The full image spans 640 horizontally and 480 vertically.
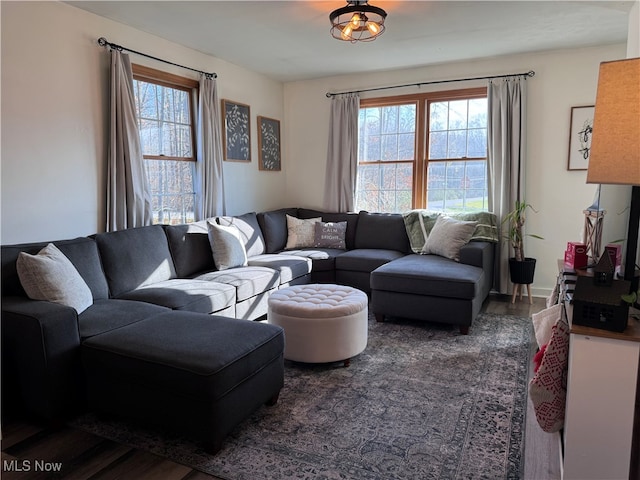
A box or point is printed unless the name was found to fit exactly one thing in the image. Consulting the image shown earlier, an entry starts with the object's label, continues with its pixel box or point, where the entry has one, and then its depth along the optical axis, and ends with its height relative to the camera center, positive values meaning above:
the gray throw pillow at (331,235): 4.92 -0.53
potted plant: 4.22 -0.63
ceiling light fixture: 2.85 +1.14
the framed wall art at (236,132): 4.62 +0.61
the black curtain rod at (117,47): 3.26 +1.09
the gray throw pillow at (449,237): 4.08 -0.46
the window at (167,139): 3.77 +0.45
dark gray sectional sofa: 1.99 -0.76
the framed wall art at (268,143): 5.20 +0.54
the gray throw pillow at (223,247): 3.79 -0.51
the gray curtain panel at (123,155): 3.33 +0.26
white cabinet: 1.42 -0.70
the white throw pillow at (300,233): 4.95 -0.51
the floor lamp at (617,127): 1.38 +0.20
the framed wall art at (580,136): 4.20 +0.50
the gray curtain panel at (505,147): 4.37 +0.41
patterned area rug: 1.90 -1.19
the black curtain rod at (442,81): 4.36 +1.14
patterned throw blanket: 4.29 -0.37
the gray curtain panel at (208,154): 4.19 +0.33
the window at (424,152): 4.72 +0.40
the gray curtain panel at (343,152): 5.18 +0.42
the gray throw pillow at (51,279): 2.36 -0.50
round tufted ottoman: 2.77 -0.88
